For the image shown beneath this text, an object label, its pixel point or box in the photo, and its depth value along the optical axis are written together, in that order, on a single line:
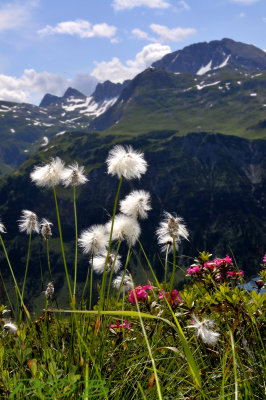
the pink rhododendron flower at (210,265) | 5.61
